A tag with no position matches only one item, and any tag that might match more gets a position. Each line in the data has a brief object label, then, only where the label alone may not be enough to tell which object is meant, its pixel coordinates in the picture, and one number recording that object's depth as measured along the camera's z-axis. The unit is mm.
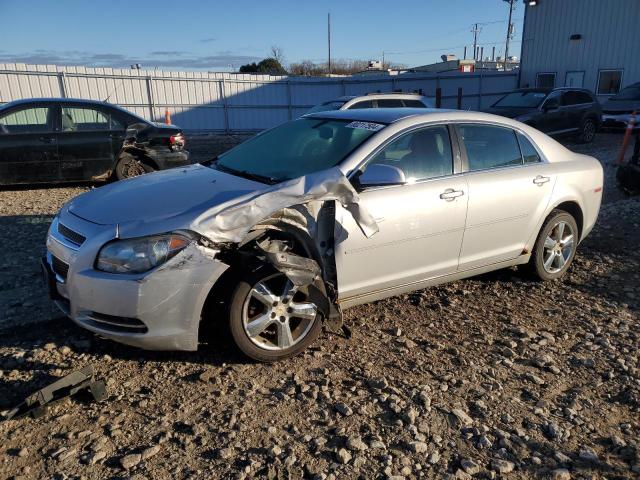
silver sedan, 3133
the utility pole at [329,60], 60250
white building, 20812
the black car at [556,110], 13875
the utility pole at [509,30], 58844
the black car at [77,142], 8273
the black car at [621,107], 17078
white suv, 10898
